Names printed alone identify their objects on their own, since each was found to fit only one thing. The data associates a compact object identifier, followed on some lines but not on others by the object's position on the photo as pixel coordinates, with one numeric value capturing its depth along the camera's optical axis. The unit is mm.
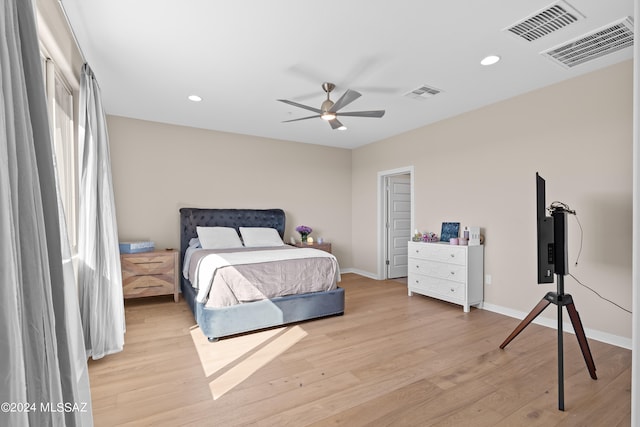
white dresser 3924
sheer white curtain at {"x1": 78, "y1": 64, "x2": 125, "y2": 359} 2574
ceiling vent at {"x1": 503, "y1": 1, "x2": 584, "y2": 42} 2162
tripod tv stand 2225
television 2287
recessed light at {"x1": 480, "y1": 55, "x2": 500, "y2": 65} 2787
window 2510
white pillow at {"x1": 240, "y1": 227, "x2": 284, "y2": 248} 4818
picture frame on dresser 4359
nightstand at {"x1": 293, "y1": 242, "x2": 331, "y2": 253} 5504
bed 3041
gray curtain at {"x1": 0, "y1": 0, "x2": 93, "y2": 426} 736
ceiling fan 2939
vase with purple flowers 5668
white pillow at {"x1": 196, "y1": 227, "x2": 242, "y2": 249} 4492
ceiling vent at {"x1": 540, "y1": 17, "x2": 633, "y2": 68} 2375
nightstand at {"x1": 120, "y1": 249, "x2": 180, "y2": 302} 4062
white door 5895
